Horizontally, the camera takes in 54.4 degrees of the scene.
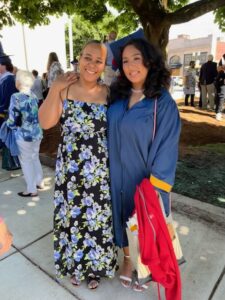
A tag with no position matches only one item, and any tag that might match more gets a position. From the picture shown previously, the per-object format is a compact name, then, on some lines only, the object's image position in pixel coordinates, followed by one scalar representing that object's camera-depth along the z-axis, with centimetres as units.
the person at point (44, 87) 688
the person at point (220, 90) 620
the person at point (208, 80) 752
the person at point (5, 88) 327
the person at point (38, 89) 592
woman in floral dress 149
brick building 3675
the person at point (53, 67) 519
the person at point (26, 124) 256
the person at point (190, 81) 782
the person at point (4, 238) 94
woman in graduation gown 141
